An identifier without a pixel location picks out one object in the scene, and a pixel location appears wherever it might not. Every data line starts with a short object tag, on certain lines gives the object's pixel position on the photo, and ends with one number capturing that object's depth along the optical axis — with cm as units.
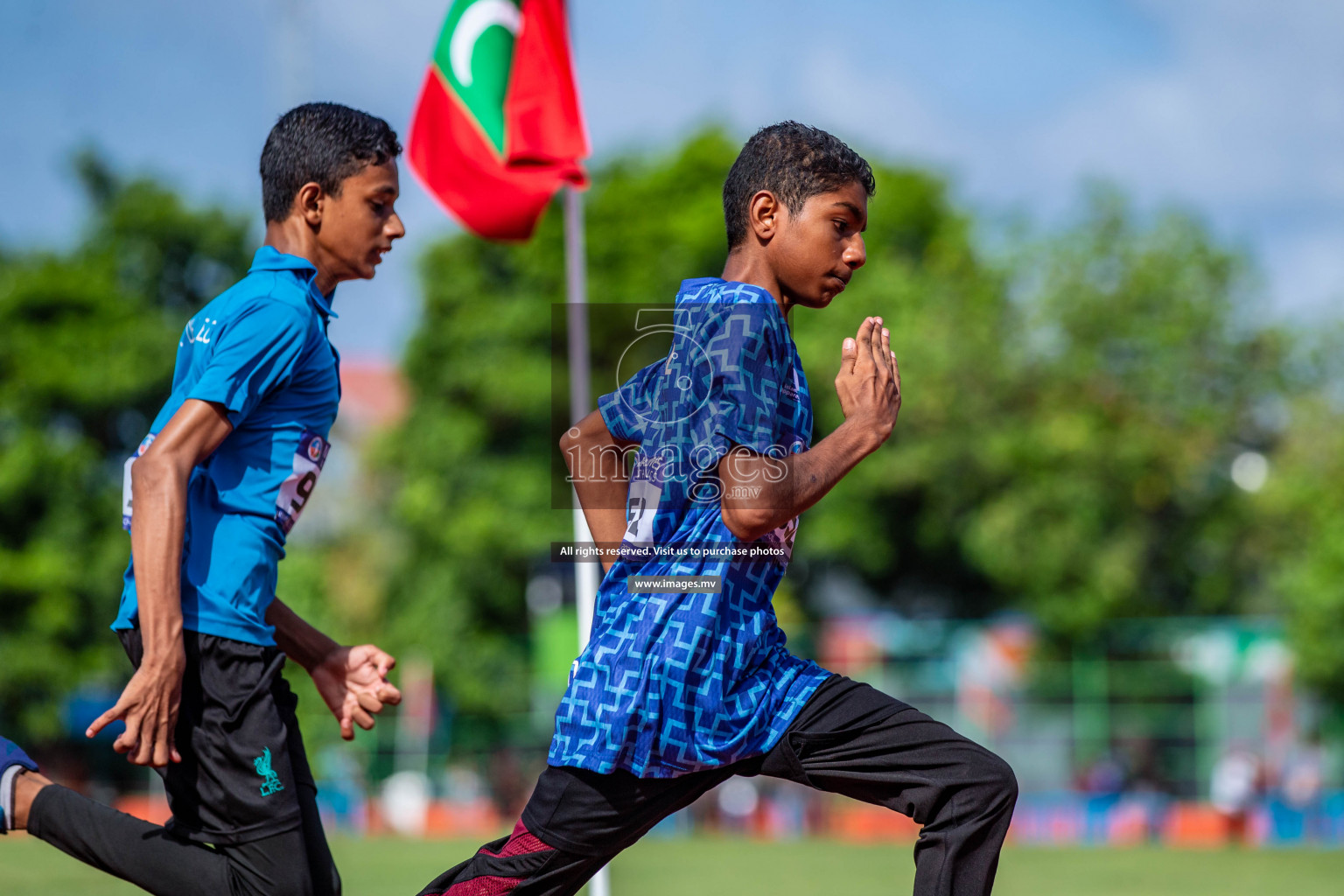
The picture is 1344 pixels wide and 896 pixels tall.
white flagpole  1387
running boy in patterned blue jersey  625
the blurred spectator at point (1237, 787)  4384
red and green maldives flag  1661
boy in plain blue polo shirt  620
